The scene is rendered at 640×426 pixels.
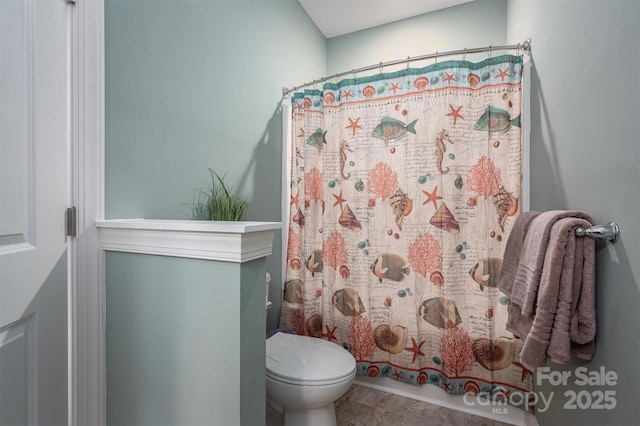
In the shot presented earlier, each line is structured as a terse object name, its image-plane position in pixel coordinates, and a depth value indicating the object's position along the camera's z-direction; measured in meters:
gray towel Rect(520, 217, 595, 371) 0.87
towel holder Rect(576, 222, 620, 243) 0.78
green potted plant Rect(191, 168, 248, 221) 1.44
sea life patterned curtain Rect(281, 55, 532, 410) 1.60
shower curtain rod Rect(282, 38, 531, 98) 1.56
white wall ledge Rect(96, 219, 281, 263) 0.78
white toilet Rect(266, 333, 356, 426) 1.28
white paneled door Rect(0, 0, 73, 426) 0.81
